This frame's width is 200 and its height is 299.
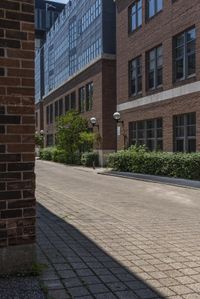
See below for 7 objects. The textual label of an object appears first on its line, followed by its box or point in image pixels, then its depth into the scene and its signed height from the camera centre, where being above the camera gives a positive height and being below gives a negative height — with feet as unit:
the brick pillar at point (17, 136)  11.28 +0.30
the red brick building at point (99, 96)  85.62 +14.39
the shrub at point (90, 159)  83.37 -3.99
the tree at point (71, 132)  92.32 +3.54
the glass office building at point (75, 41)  88.79 +36.07
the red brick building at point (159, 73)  52.78 +13.82
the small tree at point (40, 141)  147.97 +1.51
